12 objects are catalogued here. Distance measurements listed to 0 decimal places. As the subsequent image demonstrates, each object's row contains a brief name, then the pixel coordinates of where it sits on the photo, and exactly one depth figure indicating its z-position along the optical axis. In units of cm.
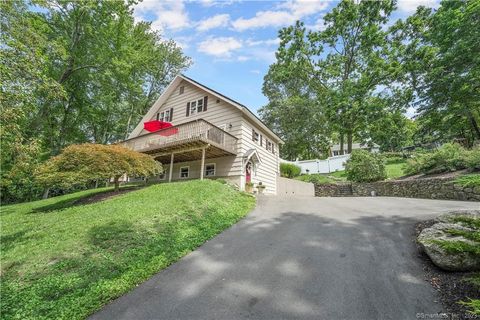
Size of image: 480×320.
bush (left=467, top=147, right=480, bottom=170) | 970
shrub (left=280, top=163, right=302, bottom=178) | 2255
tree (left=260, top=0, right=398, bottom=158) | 1235
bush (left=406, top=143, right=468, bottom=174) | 1073
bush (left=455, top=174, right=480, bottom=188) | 809
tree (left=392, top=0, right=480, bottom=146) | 1409
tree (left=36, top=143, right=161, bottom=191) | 1007
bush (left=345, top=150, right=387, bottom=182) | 1466
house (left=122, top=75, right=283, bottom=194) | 1341
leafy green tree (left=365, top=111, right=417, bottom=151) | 1570
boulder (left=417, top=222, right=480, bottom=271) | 360
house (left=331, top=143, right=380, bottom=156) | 4489
